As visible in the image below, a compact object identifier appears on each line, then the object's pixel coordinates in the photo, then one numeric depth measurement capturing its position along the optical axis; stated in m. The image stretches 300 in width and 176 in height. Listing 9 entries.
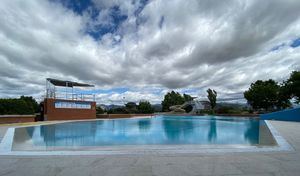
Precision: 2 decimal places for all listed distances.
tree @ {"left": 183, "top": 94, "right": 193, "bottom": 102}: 36.02
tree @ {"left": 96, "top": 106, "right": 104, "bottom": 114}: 22.42
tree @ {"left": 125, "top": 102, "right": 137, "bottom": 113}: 25.48
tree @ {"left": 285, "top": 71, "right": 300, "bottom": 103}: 16.38
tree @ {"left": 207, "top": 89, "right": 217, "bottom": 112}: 30.80
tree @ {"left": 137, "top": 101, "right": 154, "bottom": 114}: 26.79
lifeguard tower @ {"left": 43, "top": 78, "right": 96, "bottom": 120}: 13.85
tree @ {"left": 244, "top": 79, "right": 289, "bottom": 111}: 20.92
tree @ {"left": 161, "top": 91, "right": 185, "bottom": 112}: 33.99
